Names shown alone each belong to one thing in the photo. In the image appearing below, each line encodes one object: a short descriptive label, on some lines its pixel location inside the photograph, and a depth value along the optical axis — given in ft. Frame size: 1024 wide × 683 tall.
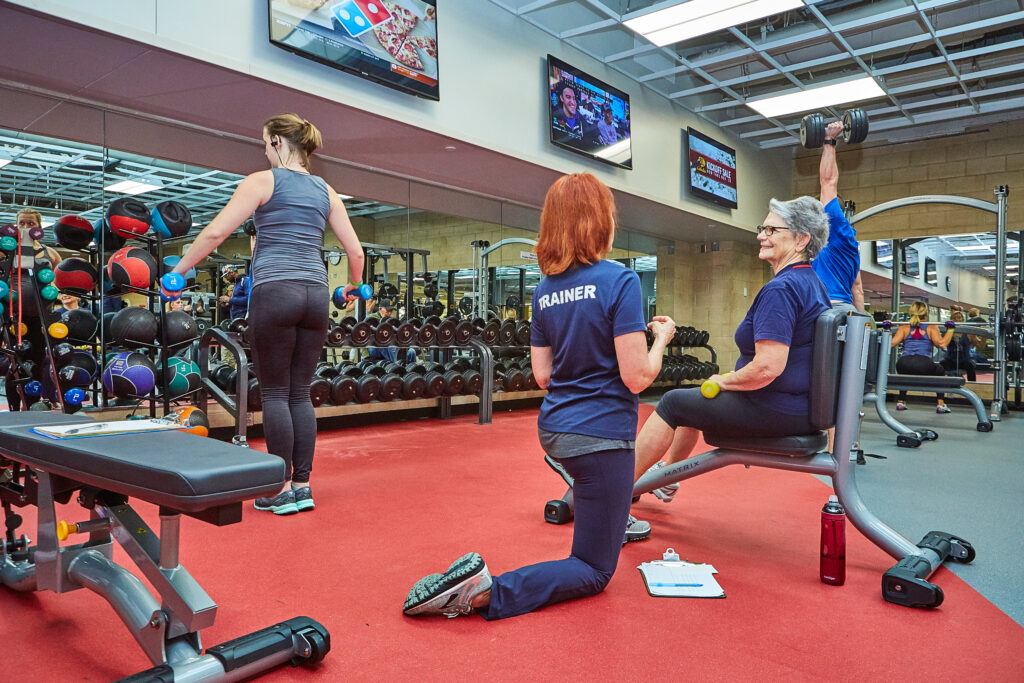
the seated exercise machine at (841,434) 6.25
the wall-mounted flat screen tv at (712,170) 24.67
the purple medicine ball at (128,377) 10.73
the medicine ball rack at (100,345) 8.38
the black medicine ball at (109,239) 11.22
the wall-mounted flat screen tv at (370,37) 12.61
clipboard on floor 5.85
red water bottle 6.12
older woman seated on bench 6.32
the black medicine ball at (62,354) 10.54
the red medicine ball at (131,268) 10.39
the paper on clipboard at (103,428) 4.14
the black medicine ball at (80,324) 10.93
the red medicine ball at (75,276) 10.54
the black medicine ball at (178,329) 11.26
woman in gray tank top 7.67
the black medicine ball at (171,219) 10.53
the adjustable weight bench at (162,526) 3.43
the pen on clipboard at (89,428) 4.17
